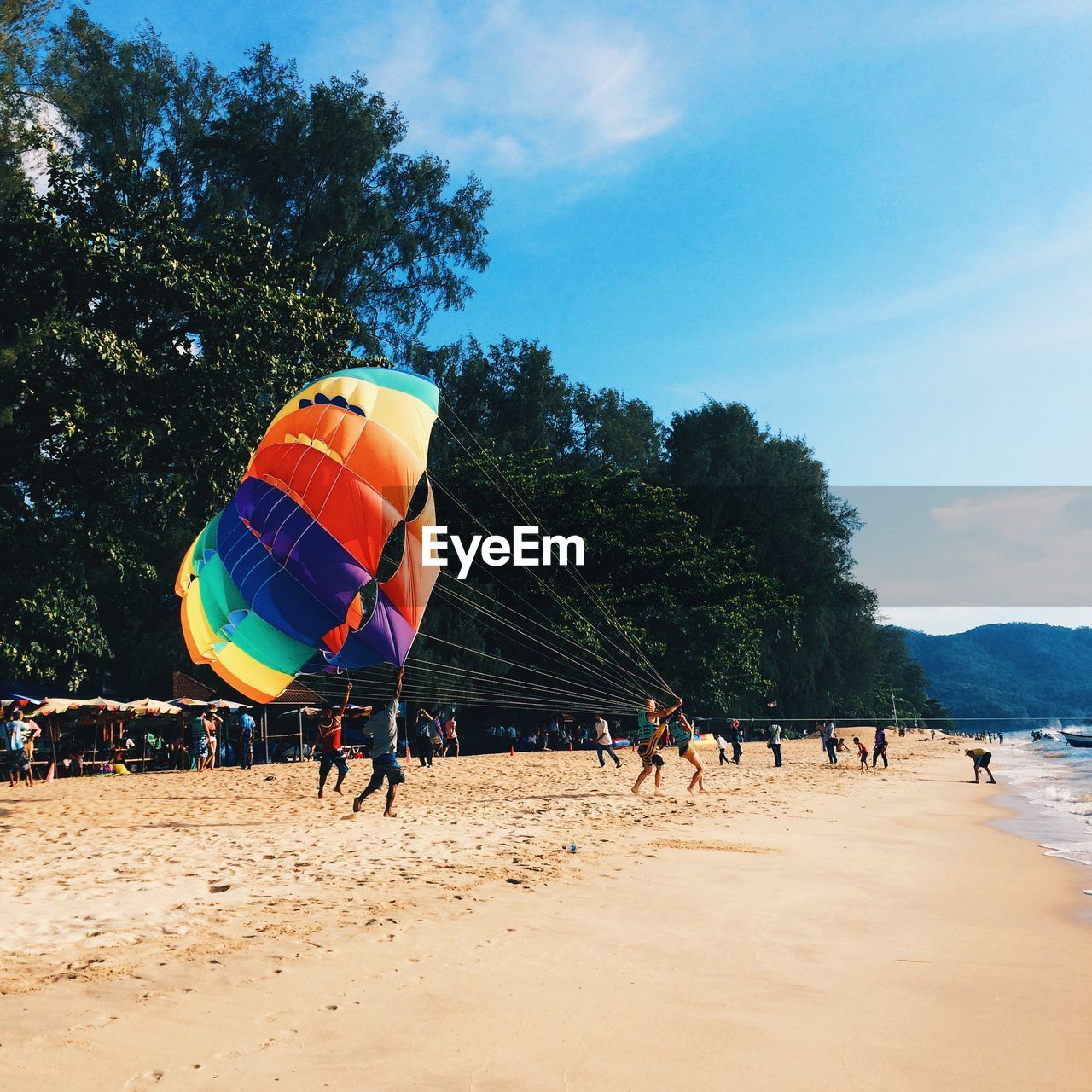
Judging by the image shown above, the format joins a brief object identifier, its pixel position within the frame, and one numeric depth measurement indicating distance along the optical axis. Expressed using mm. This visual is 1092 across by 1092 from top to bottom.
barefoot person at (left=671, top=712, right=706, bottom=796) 16266
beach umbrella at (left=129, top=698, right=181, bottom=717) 23797
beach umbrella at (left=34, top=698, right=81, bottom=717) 22625
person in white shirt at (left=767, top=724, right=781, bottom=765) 27219
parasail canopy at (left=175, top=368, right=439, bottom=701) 12469
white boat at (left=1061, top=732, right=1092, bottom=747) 68531
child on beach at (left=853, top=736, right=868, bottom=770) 27967
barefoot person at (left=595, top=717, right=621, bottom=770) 23203
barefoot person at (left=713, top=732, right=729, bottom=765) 27141
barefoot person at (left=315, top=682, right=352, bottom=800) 15969
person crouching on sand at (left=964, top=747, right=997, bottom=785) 24094
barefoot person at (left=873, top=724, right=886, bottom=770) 28484
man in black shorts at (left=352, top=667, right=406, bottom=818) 12516
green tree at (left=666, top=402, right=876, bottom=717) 45344
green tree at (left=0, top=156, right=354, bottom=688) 19062
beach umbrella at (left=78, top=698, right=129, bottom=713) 23719
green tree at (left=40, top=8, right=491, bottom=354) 30688
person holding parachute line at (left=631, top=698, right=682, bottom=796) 16328
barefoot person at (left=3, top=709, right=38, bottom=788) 19609
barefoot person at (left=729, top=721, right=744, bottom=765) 28297
